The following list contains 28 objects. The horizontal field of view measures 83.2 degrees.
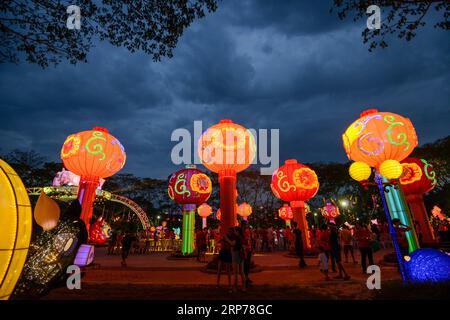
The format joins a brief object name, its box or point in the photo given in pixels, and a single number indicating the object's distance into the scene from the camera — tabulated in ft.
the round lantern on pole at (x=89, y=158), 27.76
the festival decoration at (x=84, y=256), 26.09
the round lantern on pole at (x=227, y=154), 27.35
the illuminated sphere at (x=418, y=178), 37.73
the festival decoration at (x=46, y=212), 9.60
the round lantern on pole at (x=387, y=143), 24.25
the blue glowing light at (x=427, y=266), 15.25
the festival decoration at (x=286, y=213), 59.15
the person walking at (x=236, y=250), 17.87
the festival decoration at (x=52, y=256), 10.46
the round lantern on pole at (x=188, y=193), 42.70
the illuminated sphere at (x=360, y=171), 18.38
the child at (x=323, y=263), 20.81
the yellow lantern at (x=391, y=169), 18.38
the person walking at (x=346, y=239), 29.19
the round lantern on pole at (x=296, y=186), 39.96
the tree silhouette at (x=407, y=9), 17.22
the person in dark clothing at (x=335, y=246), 21.53
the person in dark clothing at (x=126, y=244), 32.26
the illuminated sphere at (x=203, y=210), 57.00
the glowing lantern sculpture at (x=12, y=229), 7.50
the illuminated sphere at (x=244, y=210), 61.31
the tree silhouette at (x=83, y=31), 17.01
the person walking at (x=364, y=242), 24.17
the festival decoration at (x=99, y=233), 72.79
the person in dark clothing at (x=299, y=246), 28.63
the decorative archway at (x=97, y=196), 64.23
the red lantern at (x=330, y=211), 63.67
